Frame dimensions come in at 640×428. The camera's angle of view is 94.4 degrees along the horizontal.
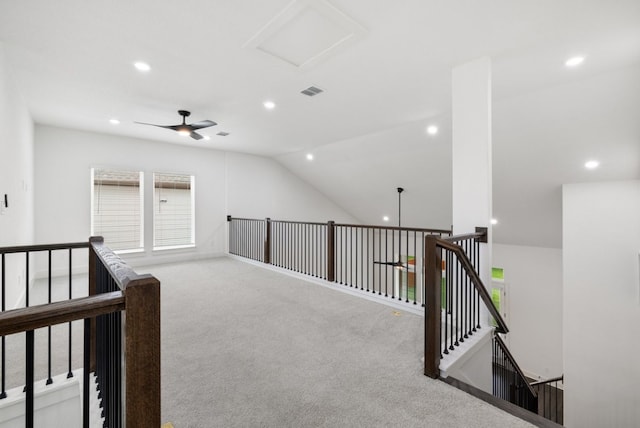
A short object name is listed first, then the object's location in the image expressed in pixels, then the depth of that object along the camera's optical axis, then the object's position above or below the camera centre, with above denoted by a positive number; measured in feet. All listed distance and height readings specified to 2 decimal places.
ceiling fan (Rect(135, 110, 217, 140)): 14.12 +4.22
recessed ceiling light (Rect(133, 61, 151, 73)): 10.40 +5.31
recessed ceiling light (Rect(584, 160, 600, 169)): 14.82 +2.59
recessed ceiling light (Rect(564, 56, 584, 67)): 10.02 +5.32
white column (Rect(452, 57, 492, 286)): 9.97 +2.29
